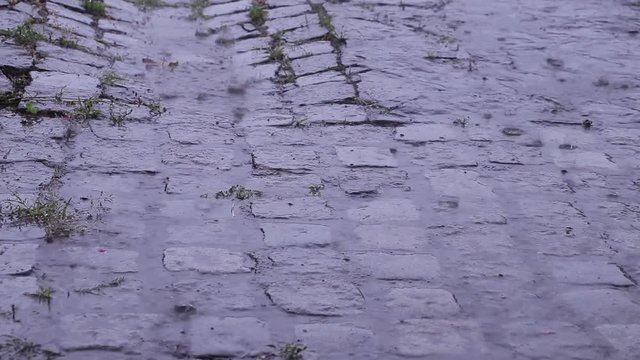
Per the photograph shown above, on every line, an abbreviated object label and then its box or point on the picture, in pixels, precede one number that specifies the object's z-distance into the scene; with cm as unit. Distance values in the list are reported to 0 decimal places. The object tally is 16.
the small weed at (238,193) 398
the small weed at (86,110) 465
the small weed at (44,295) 307
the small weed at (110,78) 515
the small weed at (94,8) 639
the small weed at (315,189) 405
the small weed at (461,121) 489
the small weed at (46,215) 354
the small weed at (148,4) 691
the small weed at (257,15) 650
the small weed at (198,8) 673
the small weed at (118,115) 468
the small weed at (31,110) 462
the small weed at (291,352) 285
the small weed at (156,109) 488
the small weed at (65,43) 557
